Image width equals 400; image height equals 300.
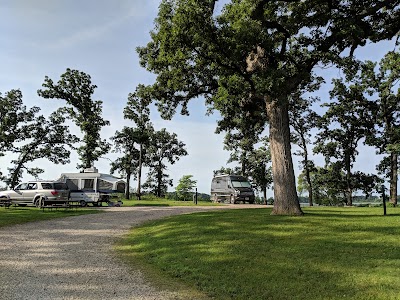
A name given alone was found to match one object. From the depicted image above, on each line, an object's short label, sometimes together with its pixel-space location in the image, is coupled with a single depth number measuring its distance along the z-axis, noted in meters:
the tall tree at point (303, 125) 37.31
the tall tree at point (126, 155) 48.34
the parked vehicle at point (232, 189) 31.54
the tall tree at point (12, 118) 39.59
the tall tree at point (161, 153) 53.44
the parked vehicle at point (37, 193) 24.59
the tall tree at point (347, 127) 34.69
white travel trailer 27.52
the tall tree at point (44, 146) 41.94
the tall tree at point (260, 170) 42.53
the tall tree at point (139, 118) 44.75
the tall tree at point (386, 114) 31.37
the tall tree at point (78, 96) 40.84
